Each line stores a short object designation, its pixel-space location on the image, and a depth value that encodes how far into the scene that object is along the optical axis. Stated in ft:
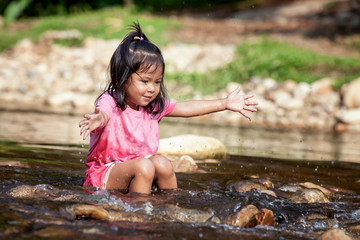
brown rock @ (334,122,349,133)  32.48
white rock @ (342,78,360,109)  33.63
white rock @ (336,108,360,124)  32.63
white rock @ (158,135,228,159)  19.49
